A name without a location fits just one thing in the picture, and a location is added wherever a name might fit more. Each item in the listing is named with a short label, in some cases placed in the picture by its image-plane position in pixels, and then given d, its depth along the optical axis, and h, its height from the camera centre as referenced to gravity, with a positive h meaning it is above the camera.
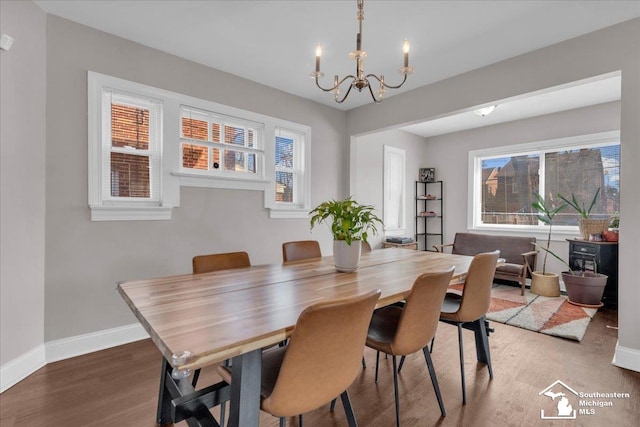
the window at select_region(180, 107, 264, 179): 3.12 +0.72
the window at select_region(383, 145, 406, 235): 5.30 +0.38
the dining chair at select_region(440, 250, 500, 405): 1.89 -0.55
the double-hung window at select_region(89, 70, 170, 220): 2.53 +0.53
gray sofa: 4.34 -0.58
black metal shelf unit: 5.91 -0.06
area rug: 2.99 -1.13
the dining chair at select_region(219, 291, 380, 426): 1.00 -0.50
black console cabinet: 3.67 -0.61
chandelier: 1.78 +0.89
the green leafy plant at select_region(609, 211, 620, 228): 3.83 -0.11
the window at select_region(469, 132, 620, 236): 4.27 +0.53
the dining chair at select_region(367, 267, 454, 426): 1.46 -0.55
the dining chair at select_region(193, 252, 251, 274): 2.06 -0.35
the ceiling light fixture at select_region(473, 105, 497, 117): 3.61 +1.20
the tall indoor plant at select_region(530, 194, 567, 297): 4.13 -0.89
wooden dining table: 0.95 -0.39
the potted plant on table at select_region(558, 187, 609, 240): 3.85 -0.15
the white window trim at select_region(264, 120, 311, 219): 3.65 +0.43
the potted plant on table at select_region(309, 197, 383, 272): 1.97 -0.12
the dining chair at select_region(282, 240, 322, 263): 2.56 -0.33
